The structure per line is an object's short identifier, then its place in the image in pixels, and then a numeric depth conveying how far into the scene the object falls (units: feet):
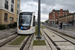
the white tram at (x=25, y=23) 31.81
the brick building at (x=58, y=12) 295.03
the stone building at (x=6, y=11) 53.94
